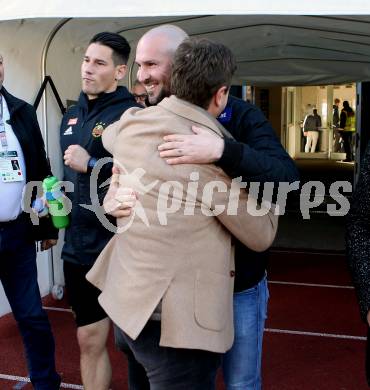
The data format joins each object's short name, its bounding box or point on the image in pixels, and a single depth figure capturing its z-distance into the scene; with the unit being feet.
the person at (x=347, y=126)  64.69
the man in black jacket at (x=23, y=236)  9.25
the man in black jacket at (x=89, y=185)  8.33
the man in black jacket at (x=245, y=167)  4.93
